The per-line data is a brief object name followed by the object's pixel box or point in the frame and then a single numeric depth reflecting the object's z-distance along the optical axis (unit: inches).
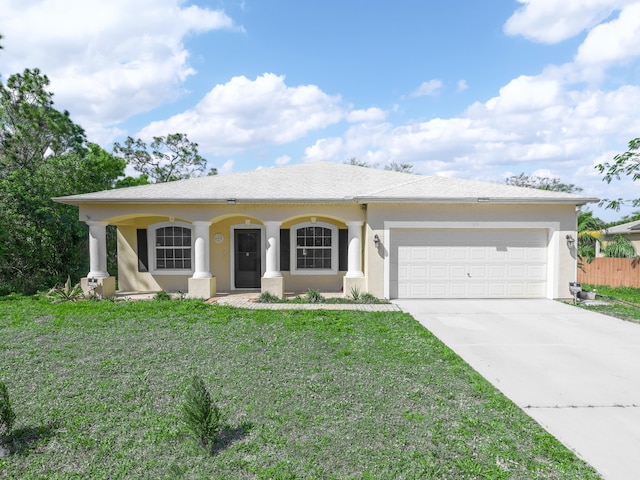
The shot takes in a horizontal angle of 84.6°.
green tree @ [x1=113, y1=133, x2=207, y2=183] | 1127.0
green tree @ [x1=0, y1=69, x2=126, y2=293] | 508.1
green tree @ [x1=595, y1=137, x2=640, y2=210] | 621.3
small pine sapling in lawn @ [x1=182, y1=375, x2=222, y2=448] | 134.3
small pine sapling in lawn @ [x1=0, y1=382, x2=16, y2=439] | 141.1
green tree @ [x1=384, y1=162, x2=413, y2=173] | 1499.8
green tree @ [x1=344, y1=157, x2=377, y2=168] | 1476.4
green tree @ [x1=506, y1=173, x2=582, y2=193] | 1288.1
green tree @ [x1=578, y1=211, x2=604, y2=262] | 602.5
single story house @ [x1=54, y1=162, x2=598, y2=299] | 418.6
